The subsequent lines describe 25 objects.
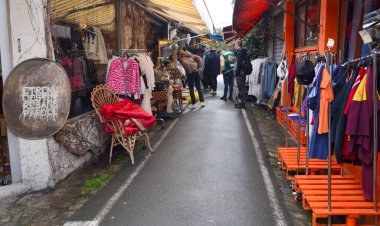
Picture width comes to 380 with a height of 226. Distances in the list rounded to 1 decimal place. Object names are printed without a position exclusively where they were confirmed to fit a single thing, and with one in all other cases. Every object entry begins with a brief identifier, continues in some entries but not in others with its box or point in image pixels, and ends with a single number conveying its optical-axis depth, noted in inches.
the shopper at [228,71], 524.1
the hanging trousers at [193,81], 480.4
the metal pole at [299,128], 195.6
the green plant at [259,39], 515.8
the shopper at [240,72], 455.5
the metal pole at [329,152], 143.3
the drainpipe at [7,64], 186.9
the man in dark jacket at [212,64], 570.6
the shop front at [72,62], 190.2
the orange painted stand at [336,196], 141.9
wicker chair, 245.6
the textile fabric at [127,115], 242.5
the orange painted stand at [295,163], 201.8
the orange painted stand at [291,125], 272.2
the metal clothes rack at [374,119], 124.4
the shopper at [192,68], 469.1
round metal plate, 192.9
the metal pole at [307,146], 191.3
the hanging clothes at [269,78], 425.7
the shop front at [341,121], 132.2
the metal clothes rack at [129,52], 285.5
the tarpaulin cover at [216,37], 764.0
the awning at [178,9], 338.6
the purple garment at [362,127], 128.6
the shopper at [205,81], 601.4
